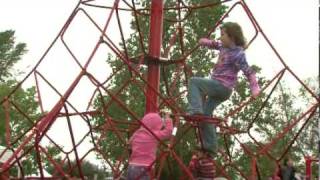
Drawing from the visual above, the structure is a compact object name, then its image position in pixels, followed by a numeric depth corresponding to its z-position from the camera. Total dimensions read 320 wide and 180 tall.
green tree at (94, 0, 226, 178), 20.27
